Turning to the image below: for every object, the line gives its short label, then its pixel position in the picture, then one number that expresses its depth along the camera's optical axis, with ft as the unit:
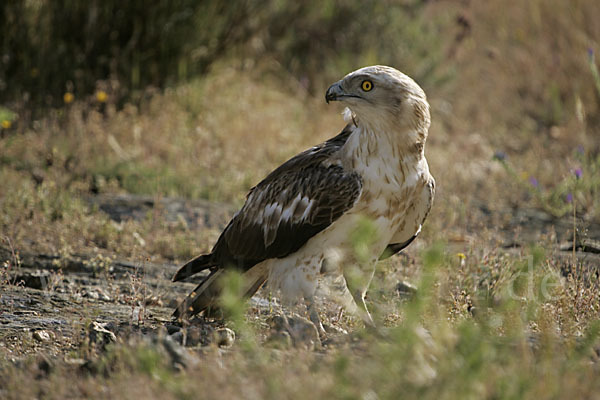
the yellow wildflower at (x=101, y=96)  56.75
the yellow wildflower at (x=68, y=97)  56.26
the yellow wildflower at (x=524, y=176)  55.21
